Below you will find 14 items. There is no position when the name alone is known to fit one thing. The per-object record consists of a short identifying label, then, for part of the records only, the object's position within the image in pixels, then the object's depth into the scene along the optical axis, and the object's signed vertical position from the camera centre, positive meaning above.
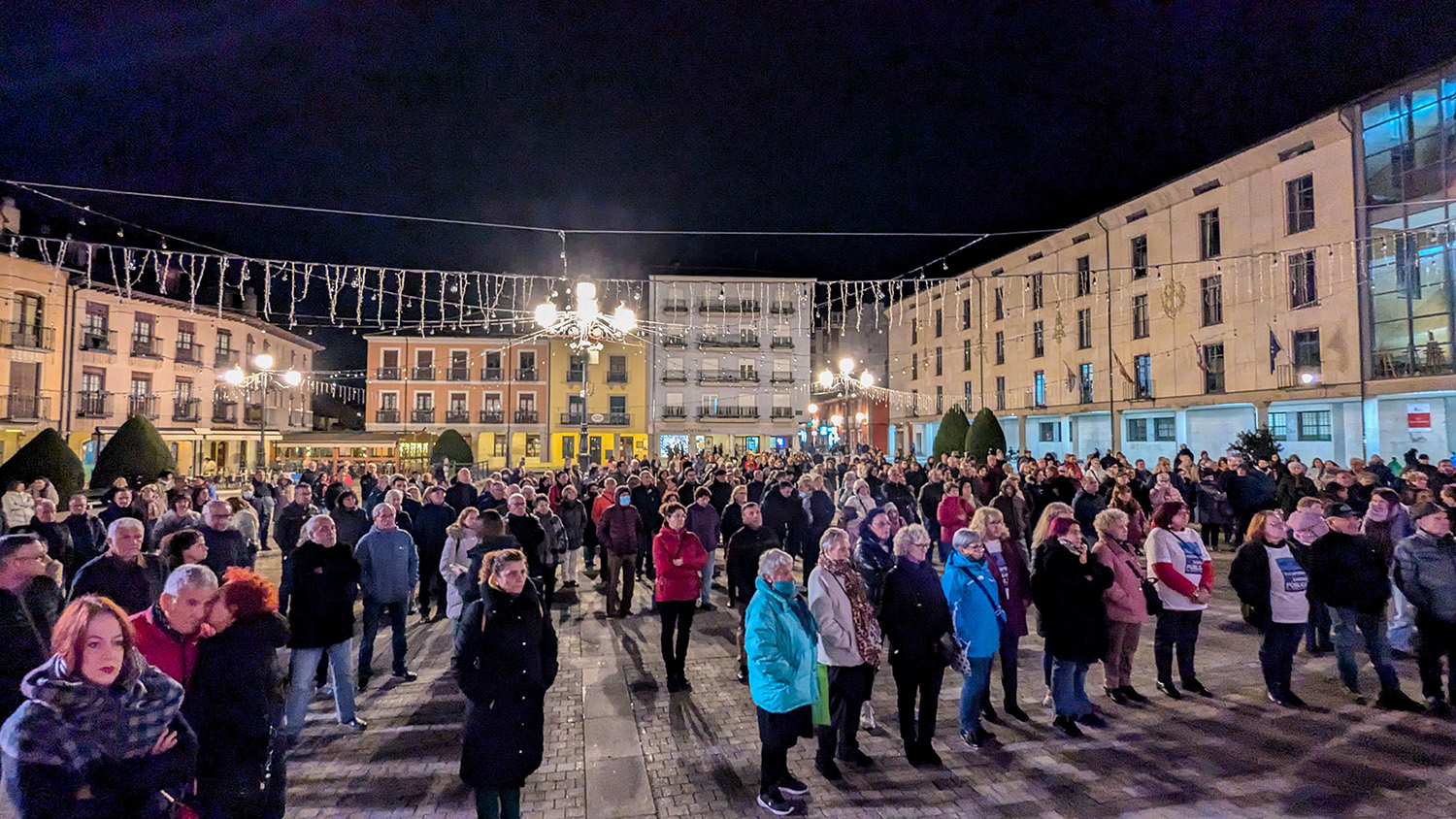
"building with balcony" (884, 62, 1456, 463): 18.77 +4.64
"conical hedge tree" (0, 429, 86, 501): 15.54 -0.54
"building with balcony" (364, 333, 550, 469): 46.78 +3.48
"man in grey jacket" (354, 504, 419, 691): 6.20 -1.23
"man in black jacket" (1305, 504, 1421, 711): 5.63 -1.34
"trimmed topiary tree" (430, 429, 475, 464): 29.16 -0.46
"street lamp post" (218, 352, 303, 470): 22.30 +2.59
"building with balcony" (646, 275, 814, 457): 46.72 +4.58
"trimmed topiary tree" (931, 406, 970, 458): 26.39 +0.10
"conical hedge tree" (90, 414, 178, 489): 17.11 -0.41
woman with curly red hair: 3.05 -1.20
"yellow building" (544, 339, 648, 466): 48.31 +2.67
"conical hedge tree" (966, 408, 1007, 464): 24.19 -0.05
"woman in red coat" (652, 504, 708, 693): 6.30 -1.41
